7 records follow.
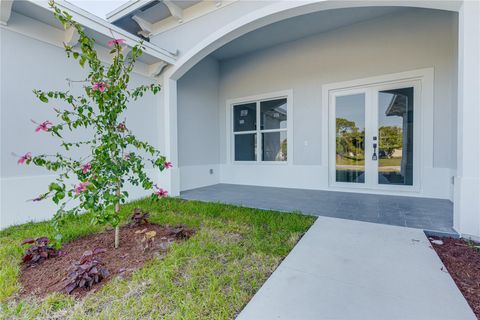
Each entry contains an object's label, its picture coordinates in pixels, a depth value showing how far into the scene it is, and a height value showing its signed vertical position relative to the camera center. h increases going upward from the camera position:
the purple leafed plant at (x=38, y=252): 2.04 -0.89
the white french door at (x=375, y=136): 4.44 +0.34
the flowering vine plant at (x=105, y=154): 1.89 +0.01
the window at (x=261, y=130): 5.86 +0.62
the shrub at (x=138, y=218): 2.88 -0.81
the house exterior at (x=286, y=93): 2.94 +1.19
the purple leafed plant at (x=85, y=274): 1.68 -0.92
